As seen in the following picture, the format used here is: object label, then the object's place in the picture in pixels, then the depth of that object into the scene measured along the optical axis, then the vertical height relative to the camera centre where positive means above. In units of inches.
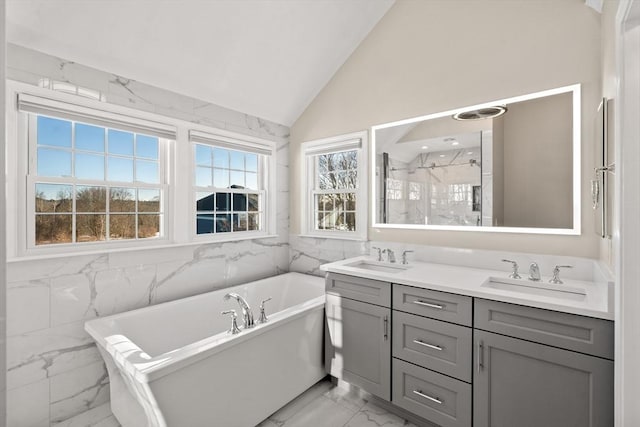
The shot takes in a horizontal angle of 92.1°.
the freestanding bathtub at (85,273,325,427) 62.6 -36.5
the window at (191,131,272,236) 117.6 +12.0
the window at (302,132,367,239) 120.8 +11.4
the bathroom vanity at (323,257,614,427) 57.2 -29.6
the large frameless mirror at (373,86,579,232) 80.7 +14.3
